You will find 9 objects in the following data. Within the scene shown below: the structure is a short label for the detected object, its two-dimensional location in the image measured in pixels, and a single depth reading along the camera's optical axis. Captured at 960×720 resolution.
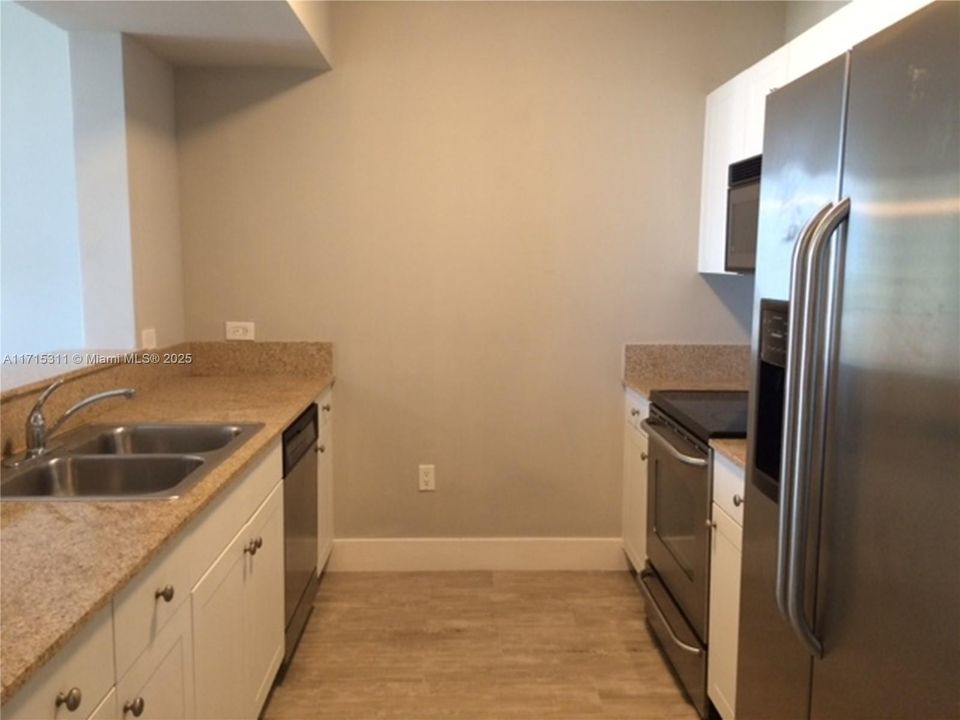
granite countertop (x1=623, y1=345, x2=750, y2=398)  3.42
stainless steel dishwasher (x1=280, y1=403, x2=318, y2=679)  2.53
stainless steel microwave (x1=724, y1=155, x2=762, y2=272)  2.70
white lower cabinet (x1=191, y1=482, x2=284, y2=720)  1.74
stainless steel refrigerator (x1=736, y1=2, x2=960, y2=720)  1.02
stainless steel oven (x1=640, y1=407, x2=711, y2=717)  2.32
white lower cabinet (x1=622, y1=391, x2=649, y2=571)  3.15
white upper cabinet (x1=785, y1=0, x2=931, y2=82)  1.84
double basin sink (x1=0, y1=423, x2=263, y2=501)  1.88
